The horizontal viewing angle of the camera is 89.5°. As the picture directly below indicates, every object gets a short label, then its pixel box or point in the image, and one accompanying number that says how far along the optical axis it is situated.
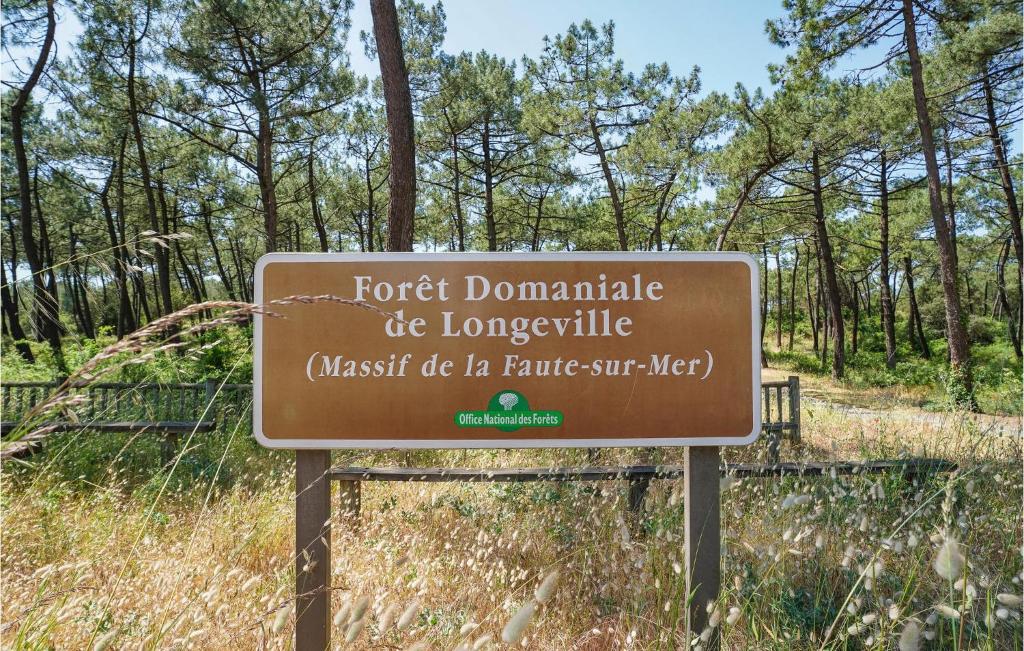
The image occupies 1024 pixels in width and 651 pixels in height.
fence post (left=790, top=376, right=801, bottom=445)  6.77
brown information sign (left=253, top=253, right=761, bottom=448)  1.82
